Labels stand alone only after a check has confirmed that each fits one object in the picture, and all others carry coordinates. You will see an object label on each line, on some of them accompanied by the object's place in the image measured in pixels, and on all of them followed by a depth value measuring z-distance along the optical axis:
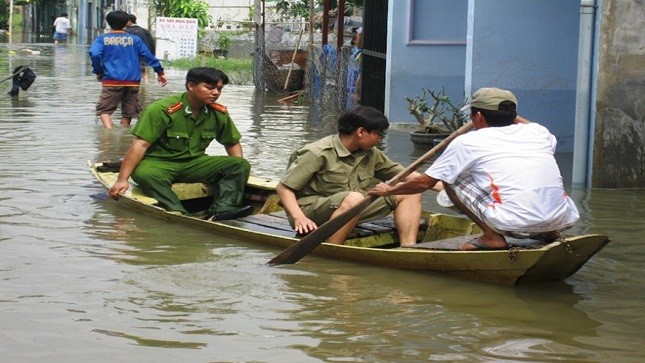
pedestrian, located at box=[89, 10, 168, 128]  14.39
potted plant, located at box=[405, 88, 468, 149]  12.98
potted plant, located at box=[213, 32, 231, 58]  35.06
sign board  32.31
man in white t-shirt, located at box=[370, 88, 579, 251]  6.40
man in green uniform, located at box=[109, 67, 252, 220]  8.75
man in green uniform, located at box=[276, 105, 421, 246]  7.38
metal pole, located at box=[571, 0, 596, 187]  10.68
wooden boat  6.44
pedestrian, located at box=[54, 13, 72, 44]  48.53
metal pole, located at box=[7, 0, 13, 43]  57.31
